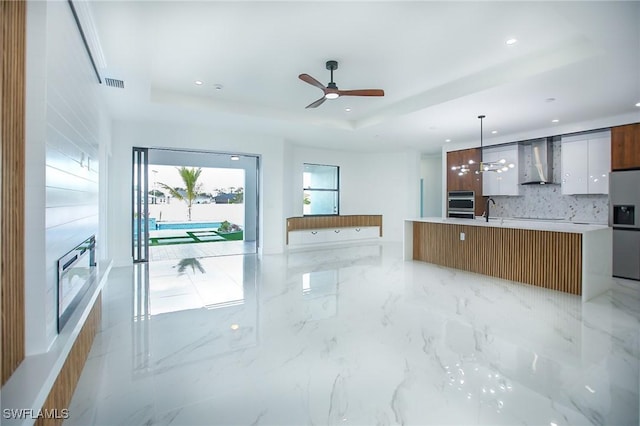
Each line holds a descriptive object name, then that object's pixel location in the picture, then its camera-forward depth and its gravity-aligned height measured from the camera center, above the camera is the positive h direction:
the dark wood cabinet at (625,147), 5.21 +1.09
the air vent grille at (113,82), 3.92 +1.58
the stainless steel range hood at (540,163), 6.49 +1.02
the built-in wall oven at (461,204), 7.61 +0.20
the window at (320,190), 9.09 +0.63
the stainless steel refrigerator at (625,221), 5.12 -0.12
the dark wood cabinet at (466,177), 7.55 +0.86
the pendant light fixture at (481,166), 5.54 +1.04
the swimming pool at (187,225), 12.05 -0.53
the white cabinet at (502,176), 6.94 +0.81
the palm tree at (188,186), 11.34 +0.87
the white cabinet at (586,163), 5.65 +0.91
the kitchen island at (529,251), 4.18 -0.58
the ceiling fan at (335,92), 3.76 +1.43
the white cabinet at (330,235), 8.11 -0.63
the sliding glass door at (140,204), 6.16 +0.13
